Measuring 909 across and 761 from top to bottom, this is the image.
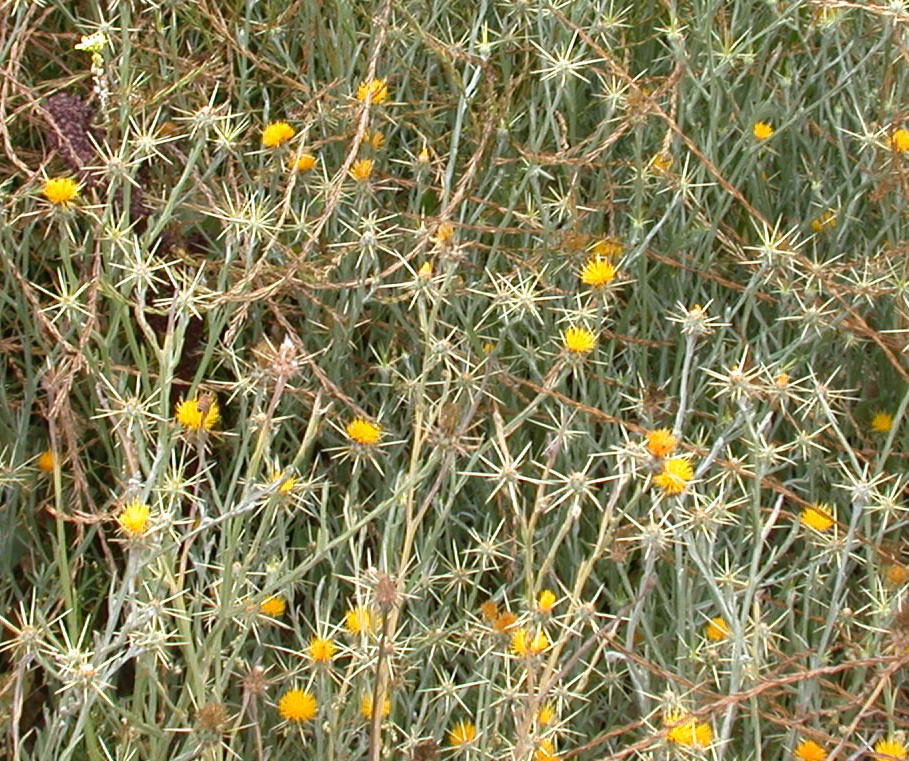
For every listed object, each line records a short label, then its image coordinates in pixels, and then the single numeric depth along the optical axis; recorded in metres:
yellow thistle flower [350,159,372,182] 1.35
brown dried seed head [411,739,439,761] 1.19
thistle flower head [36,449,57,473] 1.34
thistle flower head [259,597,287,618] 1.25
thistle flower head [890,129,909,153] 1.37
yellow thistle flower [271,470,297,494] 1.23
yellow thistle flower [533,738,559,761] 1.21
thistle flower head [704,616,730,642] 1.27
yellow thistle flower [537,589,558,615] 1.19
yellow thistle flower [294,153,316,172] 1.36
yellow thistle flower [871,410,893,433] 1.39
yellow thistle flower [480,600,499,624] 1.23
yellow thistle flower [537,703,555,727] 1.21
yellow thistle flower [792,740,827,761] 1.23
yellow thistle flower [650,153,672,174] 1.37
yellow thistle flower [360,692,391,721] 1.23
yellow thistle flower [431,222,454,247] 1.27
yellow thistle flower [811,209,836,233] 1.44
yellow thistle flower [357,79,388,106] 1.37
